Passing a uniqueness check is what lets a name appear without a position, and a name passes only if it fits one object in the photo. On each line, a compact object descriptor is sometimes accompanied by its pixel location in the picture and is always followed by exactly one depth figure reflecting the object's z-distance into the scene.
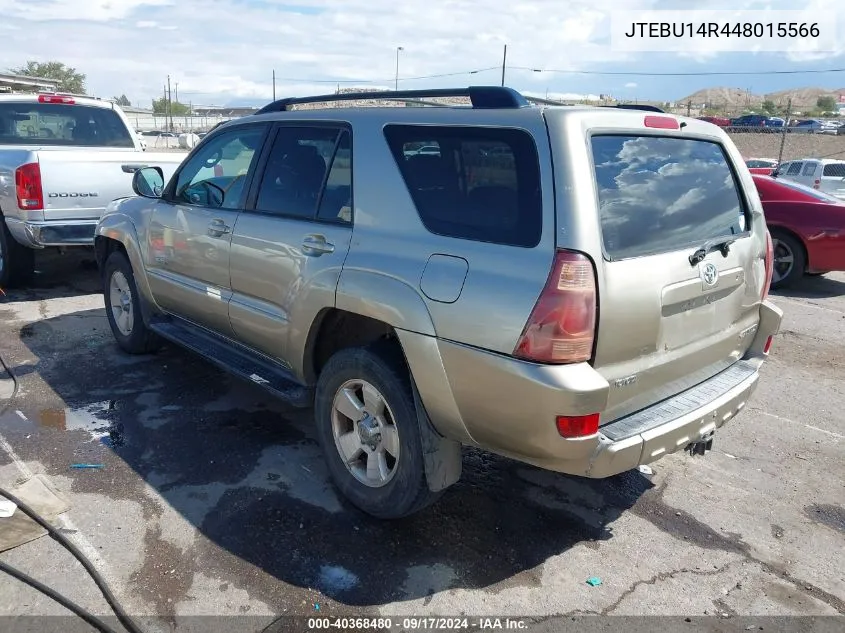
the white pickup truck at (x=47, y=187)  6.67
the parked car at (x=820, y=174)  18.88
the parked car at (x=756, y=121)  48.50
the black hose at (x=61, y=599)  2.62
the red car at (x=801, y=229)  8.41
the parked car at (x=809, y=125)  38.63
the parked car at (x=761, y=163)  24.56
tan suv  2.60
